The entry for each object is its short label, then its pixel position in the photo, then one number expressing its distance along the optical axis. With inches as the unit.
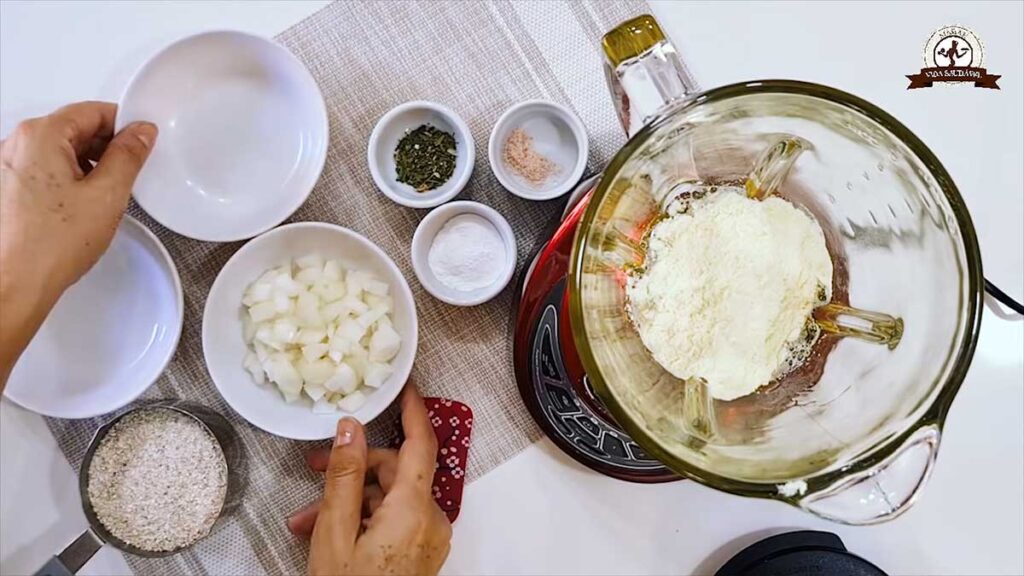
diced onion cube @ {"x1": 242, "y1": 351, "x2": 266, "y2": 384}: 44.3
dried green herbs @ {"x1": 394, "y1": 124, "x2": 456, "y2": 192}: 45.0
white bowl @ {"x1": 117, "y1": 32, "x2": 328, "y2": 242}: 43.1
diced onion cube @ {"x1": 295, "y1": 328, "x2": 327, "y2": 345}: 44.1
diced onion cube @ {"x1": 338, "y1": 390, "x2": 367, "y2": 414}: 44.0
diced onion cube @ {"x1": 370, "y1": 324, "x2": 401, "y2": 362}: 43.8
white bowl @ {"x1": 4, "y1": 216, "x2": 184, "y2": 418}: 43.4
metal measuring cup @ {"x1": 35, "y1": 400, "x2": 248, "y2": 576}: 41.8
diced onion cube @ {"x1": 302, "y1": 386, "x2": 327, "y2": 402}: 44.0
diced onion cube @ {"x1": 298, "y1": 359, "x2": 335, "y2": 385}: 43.7
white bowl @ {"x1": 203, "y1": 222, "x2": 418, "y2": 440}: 43.4
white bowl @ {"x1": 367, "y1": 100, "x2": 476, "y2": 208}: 44.4
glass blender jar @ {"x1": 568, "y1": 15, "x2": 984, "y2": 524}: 27.2
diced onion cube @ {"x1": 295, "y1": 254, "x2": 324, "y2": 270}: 45.0
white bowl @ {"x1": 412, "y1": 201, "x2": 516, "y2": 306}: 44.0
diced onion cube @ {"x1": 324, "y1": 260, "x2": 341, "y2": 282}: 44.6
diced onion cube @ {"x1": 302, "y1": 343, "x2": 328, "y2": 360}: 43.9
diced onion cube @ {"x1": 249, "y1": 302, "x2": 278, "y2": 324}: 44.1
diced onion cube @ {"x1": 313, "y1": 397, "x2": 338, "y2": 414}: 44.4
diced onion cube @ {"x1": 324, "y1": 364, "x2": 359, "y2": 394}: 43.4
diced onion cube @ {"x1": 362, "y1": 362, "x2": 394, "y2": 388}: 43.8
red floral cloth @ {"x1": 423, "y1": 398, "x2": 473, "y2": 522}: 45.6
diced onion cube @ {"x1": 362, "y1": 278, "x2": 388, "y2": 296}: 44.6
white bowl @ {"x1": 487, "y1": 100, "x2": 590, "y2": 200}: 44.0
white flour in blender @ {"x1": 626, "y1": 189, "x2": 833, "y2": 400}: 27.1
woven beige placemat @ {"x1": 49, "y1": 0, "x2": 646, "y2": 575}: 46.0
